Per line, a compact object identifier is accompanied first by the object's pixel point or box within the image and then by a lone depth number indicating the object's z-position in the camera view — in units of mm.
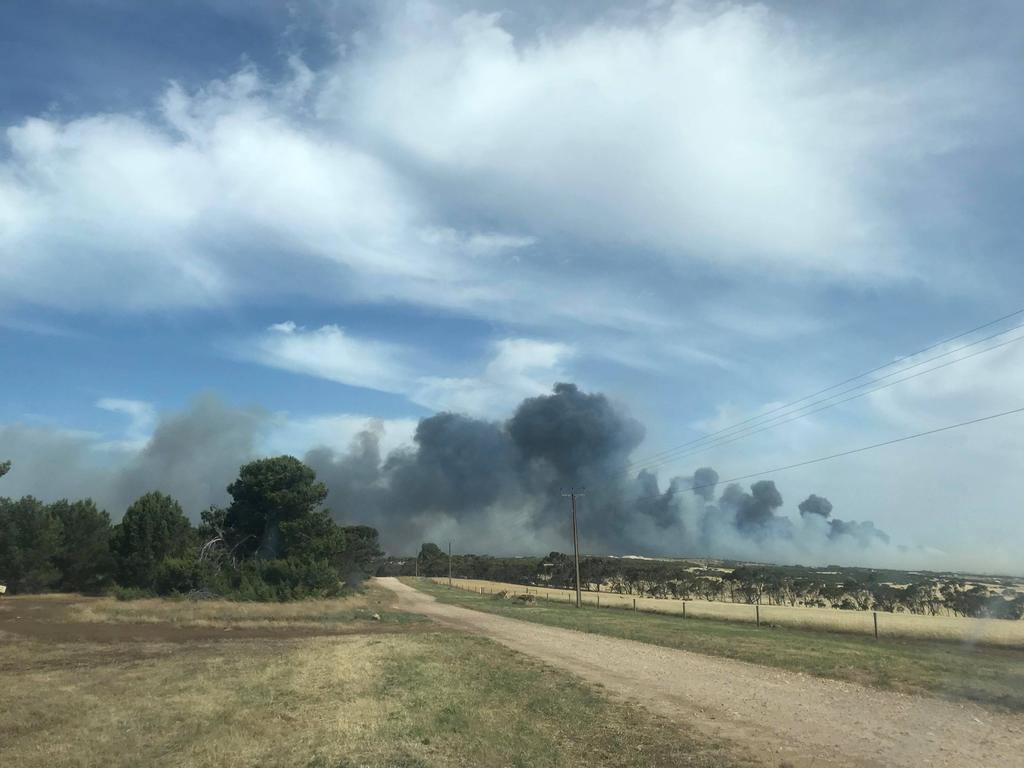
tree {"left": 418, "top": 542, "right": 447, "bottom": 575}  185725
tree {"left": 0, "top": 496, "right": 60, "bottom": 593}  55281
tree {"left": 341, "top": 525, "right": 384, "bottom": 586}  81875
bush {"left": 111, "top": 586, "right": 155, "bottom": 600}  51056
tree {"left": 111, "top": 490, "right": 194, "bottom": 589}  57406
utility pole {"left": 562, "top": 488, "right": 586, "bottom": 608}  64625
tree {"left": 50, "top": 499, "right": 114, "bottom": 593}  60375
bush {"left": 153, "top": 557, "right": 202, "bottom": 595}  55031
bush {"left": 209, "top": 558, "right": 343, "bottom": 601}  55531
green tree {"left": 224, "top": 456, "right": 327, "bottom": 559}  65131
